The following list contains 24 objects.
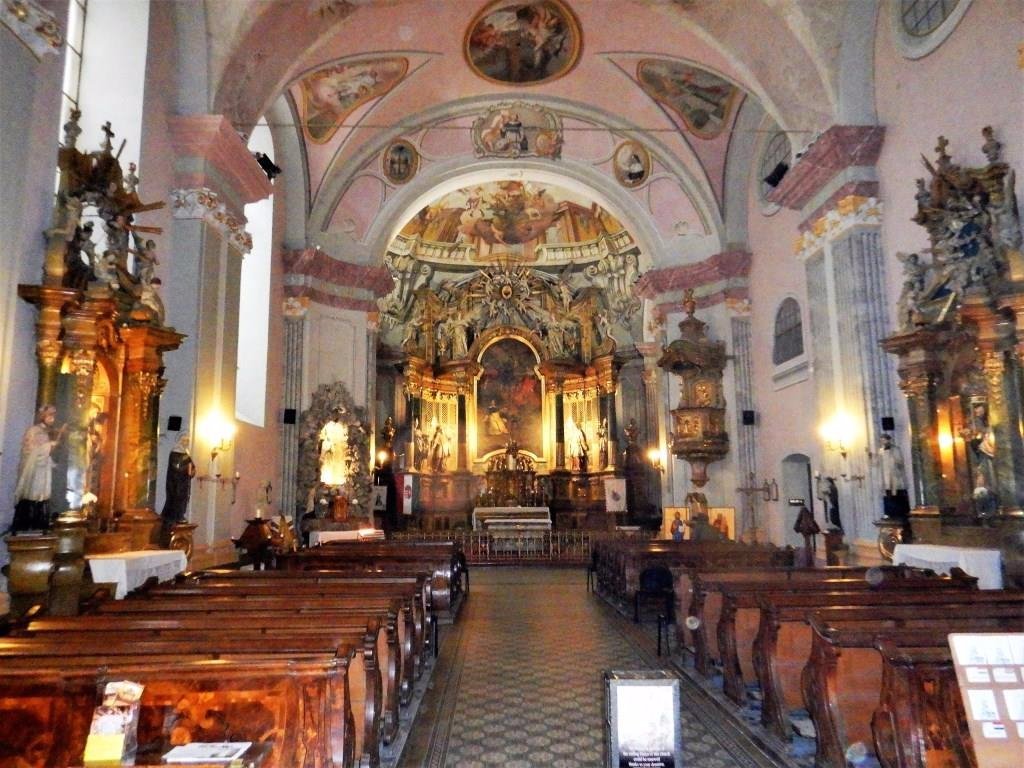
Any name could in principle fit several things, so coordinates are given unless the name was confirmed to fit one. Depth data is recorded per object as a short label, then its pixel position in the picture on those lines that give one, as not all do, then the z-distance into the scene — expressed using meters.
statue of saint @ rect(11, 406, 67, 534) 6.11
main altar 22.64
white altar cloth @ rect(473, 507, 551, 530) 20.77
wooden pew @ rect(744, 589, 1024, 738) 4.77
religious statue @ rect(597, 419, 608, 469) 22.61
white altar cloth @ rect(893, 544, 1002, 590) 7.01
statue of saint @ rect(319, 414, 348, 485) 15.27
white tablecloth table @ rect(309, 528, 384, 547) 13.88
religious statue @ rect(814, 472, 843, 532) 10.18
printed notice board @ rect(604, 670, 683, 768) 2.75
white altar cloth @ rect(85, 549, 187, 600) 6.79
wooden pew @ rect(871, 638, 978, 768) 3.40
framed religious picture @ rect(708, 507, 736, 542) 14.65
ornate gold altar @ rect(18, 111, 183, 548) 6.77
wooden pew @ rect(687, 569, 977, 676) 6.04
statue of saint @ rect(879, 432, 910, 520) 8.80
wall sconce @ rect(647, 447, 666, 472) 16.83
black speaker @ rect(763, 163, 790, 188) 12.94
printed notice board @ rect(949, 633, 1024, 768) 2.99
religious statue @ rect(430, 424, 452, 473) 23.05
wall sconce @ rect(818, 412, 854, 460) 10.12
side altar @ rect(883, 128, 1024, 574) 7.12
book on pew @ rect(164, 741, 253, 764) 2.54
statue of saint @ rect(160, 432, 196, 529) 8.58
